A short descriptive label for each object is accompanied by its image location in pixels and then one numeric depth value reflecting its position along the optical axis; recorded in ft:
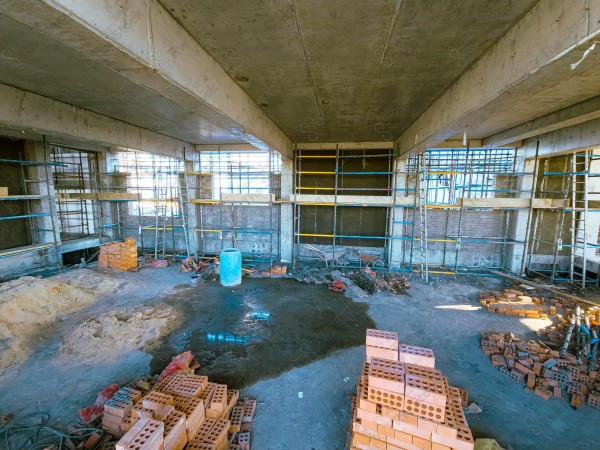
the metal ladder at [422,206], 24.25
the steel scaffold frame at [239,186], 30.73
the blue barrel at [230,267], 22.63
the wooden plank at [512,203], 23.65
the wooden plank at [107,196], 29.89
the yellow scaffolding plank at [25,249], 21.88
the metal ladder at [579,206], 21.95
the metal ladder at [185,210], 29.96
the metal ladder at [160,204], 30.60
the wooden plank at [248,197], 25.05
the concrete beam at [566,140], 18.39
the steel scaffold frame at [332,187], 27.58
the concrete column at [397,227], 26.96
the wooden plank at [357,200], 25.04
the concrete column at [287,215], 29.14
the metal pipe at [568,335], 13.16
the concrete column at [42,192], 25.03
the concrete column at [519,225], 25.62
